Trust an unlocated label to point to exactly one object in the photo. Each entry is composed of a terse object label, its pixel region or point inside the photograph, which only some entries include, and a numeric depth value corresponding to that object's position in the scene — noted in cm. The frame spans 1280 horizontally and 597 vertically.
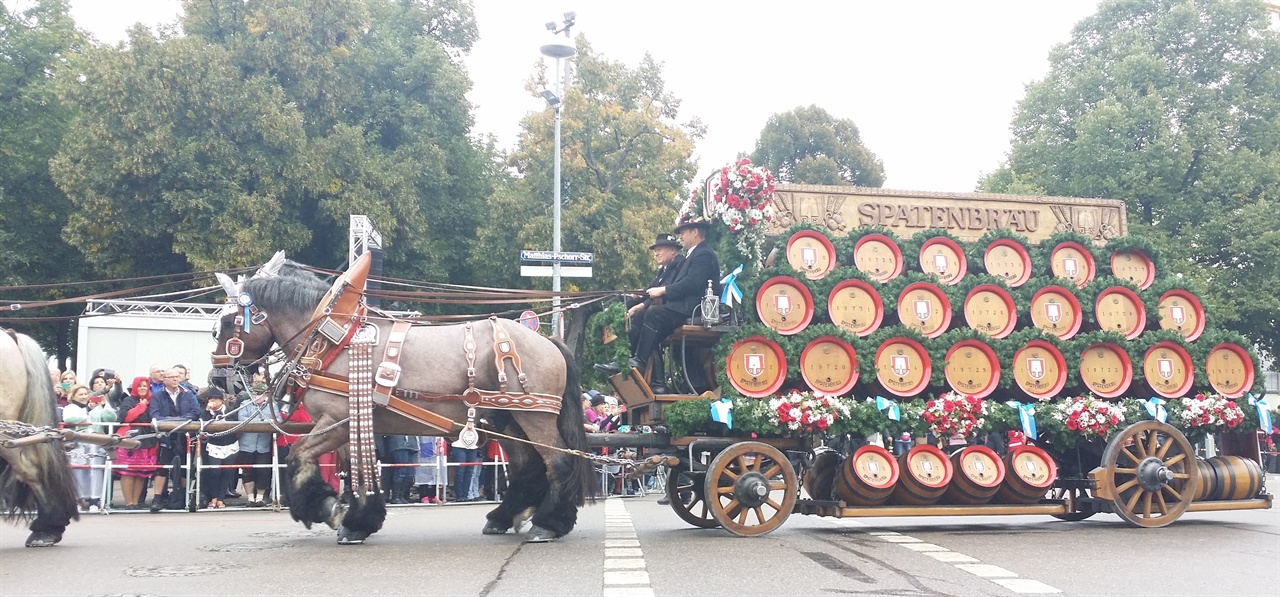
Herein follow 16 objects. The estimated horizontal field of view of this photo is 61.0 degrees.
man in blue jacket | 1346
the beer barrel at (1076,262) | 1148
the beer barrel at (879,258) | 1103
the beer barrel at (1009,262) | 1131
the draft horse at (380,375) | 892
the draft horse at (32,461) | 886
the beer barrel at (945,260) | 1118
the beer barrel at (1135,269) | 1174
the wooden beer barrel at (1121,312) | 1141
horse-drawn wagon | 1025
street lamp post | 2359
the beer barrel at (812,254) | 1074
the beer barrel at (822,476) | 1102
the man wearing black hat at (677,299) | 1024
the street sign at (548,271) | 2047
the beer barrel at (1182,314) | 1159
